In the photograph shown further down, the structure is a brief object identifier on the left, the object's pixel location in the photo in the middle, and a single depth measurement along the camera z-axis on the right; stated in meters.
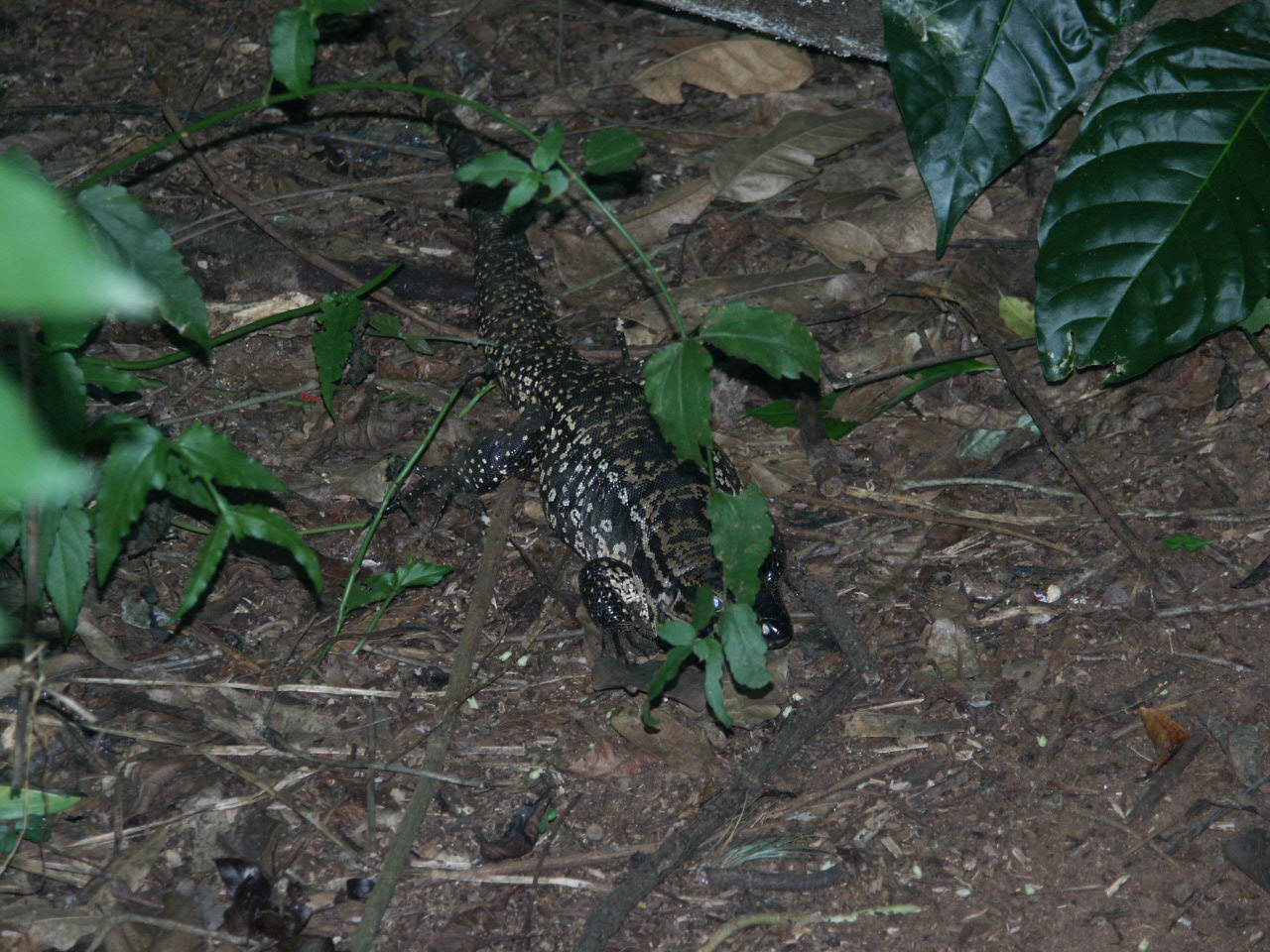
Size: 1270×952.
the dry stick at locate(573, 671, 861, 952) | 7.06
